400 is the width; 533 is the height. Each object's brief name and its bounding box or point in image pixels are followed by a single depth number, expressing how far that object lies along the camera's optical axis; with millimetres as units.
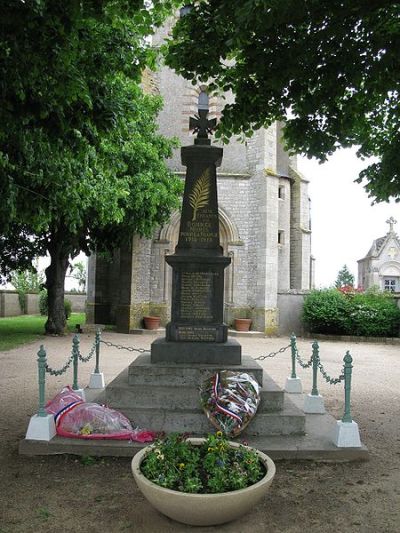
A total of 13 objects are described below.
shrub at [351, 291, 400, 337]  18312
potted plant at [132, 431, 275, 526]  3352
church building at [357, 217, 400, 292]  45219
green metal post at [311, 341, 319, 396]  6496
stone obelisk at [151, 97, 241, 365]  6492
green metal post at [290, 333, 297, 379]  7736
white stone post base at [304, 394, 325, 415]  6691
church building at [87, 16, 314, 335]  19938
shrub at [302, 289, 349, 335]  18641
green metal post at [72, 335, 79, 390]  6504
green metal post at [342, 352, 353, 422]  5230
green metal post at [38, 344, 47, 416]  5266
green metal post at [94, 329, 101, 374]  7889
